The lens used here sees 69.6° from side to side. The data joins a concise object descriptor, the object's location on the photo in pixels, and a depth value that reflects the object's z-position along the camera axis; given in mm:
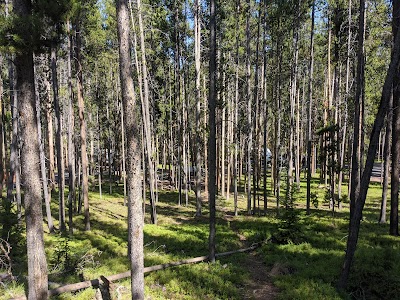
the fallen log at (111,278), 7784
